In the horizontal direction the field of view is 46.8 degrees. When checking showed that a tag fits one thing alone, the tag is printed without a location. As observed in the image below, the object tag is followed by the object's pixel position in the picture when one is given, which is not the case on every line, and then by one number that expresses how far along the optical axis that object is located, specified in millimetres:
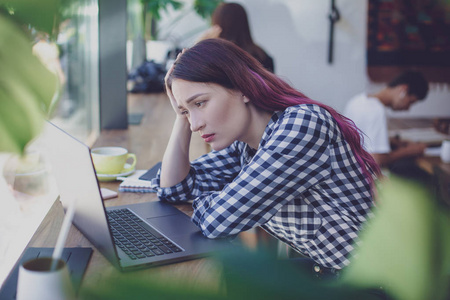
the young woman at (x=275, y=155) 1098
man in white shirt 3051
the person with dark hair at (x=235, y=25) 2867
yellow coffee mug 1509
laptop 860
